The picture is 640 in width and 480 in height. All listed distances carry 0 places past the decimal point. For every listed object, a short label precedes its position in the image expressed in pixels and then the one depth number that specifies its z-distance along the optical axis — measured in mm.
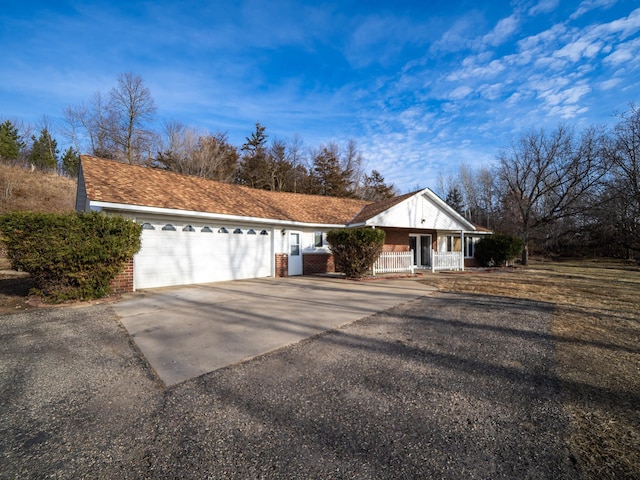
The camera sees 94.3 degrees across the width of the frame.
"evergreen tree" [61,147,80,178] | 34094
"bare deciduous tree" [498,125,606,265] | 25109
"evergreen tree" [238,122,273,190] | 29547
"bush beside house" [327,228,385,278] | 12845
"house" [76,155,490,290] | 10047
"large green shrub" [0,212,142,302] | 6840
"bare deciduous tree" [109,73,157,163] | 25703
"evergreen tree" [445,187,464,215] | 45334
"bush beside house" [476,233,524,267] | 20359
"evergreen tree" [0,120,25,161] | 28962
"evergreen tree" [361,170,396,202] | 36906
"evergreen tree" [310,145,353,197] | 32531
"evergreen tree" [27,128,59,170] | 33122
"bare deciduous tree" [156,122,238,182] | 26312
